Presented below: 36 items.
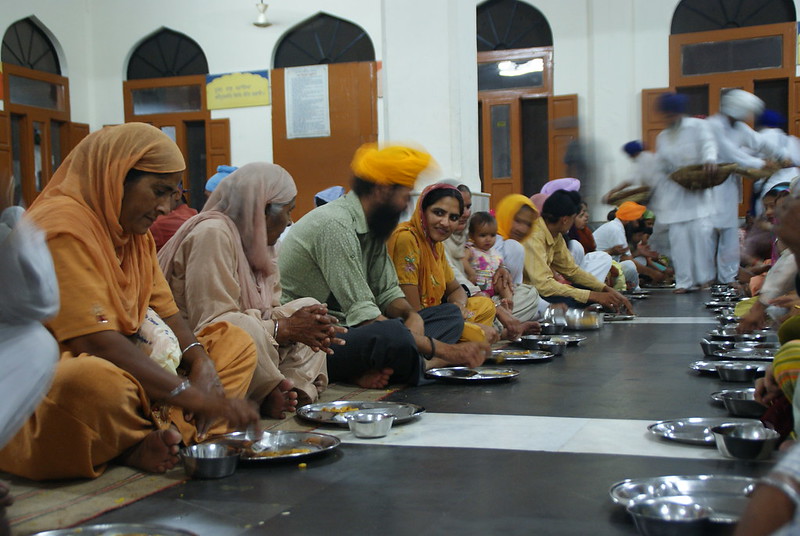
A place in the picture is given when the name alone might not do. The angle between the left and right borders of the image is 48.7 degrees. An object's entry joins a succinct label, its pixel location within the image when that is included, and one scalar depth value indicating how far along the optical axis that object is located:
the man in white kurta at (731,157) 6.30
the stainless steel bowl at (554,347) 4.20
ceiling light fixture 10.21
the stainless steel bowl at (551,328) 5.16
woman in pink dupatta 2.75
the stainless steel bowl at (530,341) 4.31
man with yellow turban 3.28
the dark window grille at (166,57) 10.73
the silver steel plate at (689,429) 2.28
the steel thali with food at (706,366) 3.46
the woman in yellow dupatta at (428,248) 3.84
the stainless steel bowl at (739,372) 3.28
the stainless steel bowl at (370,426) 2.44
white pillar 6.16
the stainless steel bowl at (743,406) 2.58
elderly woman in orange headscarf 2.04
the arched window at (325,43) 10.13
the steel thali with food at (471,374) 3.39
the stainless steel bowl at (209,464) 2.07
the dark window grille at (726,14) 9.50
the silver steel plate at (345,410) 2.64
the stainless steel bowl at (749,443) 2.07
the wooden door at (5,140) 9.07
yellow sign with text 10.41
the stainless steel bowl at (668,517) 1.49
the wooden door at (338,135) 10.06
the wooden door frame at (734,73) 9.43
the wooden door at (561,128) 9.95
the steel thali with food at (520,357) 3.95
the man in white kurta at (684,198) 6.15
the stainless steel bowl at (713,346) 3.93
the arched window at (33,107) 9.44
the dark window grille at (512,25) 10.07
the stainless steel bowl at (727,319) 5.08
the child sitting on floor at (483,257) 5.06
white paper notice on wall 10.13
